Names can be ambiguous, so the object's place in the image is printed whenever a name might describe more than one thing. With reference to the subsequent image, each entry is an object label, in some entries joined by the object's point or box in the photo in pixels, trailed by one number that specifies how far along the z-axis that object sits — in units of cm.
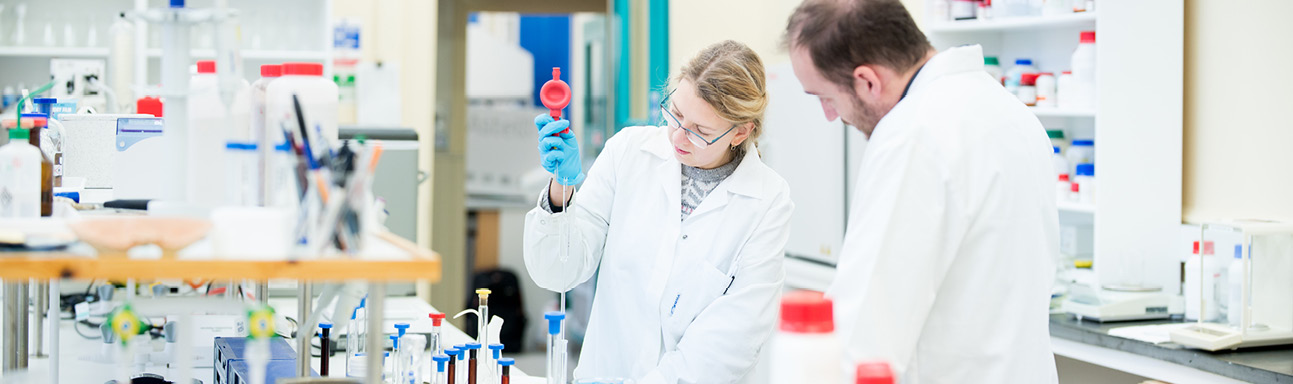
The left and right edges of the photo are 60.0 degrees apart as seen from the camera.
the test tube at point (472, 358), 185
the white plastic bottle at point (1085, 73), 323
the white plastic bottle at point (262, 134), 140
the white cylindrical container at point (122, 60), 341
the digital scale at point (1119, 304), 301
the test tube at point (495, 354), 193
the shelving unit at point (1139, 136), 314
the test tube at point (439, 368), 182
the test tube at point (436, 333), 200
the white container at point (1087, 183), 324
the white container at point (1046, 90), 339
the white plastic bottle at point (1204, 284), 286
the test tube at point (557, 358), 194
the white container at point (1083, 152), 335
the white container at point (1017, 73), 350
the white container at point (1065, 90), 331
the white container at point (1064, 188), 337
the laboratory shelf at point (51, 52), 418
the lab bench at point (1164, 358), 247
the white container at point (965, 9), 362
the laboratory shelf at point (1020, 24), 328
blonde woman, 209
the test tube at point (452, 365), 182
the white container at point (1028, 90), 345
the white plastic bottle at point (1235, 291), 283
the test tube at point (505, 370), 183
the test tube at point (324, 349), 190
